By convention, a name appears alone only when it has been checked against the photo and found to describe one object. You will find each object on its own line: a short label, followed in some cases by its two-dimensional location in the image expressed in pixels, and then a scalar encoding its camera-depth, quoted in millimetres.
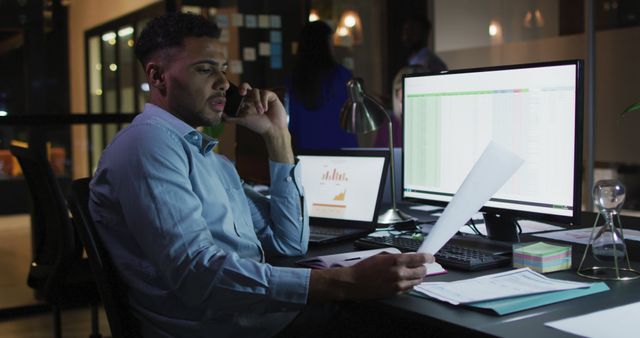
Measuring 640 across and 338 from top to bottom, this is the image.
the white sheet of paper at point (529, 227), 1983
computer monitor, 1566
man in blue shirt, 1312
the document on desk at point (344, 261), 1498
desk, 1095
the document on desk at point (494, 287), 1253
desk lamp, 2322
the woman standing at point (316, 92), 3598
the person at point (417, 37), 4566
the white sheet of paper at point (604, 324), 1063
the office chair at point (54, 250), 2607
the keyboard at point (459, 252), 1509
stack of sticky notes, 1463
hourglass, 1426
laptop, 2055
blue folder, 1184
